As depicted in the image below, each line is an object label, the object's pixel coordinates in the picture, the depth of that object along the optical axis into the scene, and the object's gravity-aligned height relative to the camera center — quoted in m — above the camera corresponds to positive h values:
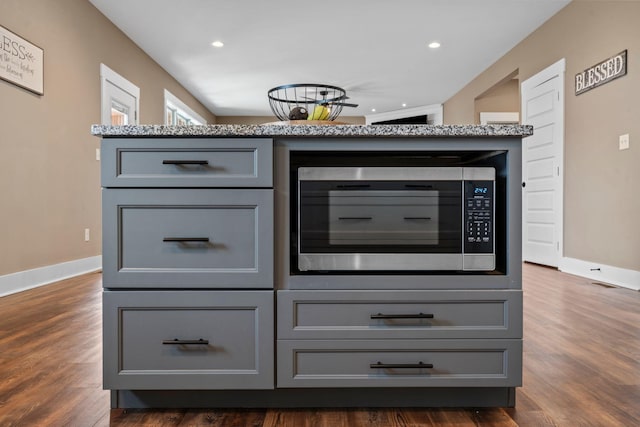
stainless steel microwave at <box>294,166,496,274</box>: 1.22 -0.03
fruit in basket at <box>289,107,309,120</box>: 1.63 +0.38
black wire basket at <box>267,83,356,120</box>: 1.64 +0.41
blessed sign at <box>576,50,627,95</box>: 3.30 +1.15
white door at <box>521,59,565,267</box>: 4.18 +0.46
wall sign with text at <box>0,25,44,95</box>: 2.92 +1.09
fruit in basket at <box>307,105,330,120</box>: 1.70 +0.40
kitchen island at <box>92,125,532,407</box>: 1.17 -0.21
